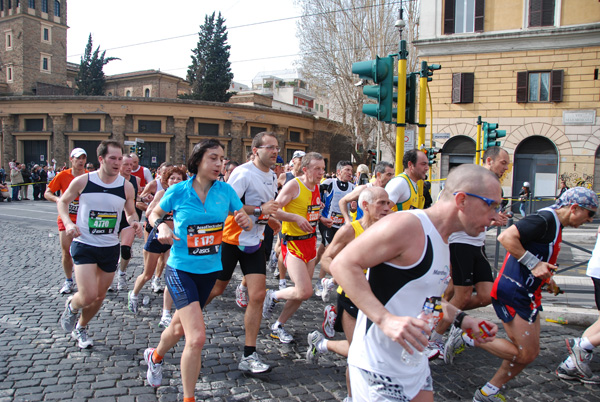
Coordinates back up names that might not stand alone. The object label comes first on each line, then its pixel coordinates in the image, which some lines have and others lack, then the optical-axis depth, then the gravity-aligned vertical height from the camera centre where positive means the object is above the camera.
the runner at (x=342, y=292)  3.72 -0.96
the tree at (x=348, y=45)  31.28 +9.35
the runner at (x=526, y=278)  3.45 -0.77
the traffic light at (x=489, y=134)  14.41 +1.47
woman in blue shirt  3.30 -0.56
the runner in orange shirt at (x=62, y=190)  6.60 -0.36
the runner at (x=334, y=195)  7.80 -0.33
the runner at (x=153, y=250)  5.74 -1.05
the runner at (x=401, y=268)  1.99 -0.41
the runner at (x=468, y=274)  4.60 -0.97
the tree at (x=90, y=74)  52.72 +11.32
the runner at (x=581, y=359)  4.06 -1.61
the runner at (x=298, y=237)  4.77 -0.70
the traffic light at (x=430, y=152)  14.42 +0.83
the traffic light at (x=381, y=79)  6.22 +1.35
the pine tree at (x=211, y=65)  46.77 +11.43
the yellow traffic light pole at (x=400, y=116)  6.20 +0.84
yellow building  22.30 +5.02
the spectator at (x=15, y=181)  23.72 -0.58
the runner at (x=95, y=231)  4.59 -0.62
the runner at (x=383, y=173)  7.34 +0.06
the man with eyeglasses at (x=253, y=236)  4.20 -0.63
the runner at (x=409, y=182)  5.16 -0.05
